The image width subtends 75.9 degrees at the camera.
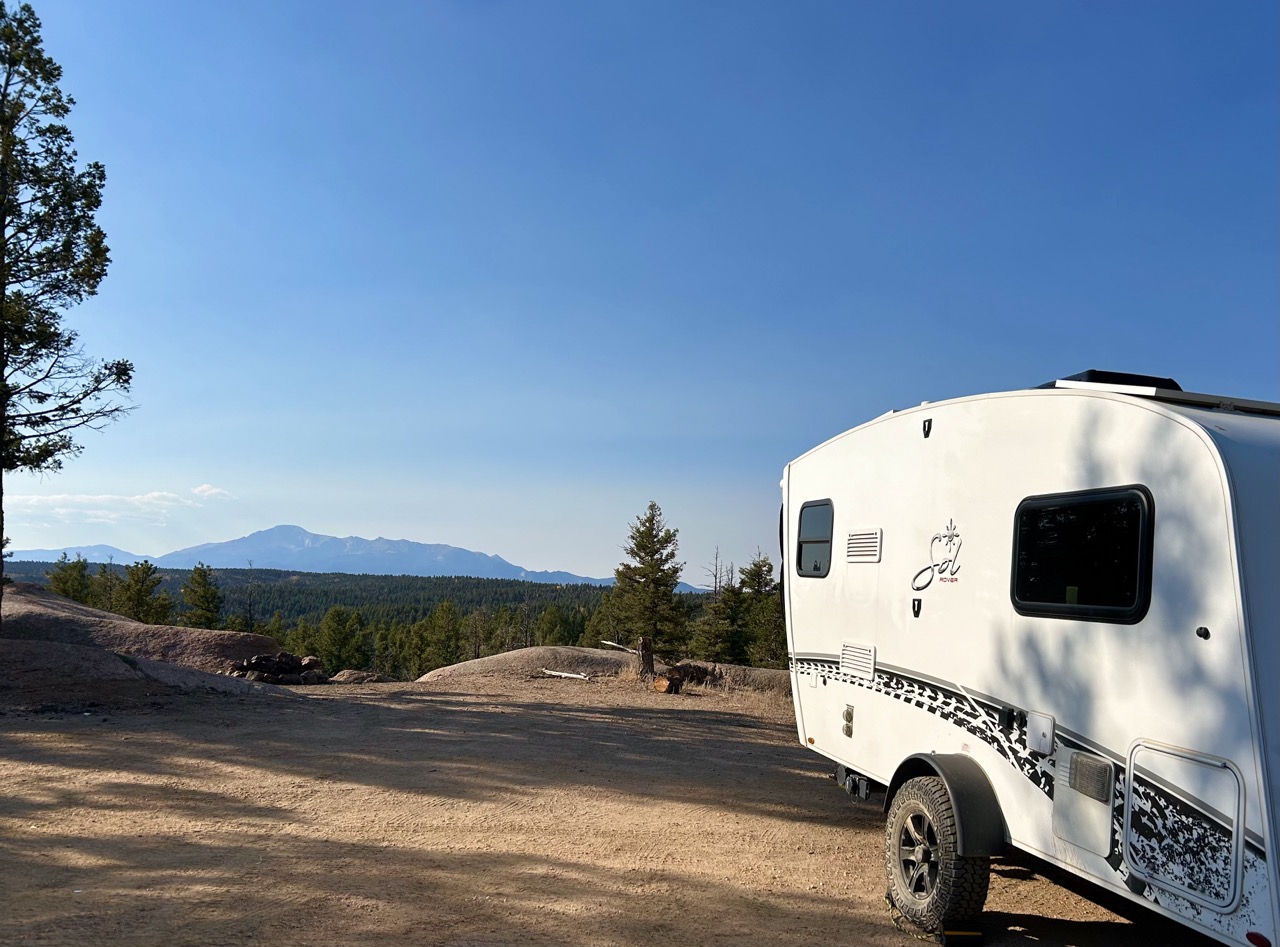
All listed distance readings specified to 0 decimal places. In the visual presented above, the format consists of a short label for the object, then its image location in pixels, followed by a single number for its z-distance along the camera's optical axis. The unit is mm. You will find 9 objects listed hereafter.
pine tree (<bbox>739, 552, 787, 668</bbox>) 41469
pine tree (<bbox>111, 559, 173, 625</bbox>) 48094
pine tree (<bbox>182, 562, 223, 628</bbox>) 49897
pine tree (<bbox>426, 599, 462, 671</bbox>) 67812
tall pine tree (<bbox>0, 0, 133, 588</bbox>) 13875
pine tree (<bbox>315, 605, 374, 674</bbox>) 64875
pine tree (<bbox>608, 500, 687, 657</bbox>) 42625
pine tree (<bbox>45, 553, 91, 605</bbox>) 49719
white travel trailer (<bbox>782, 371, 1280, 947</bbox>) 3535
